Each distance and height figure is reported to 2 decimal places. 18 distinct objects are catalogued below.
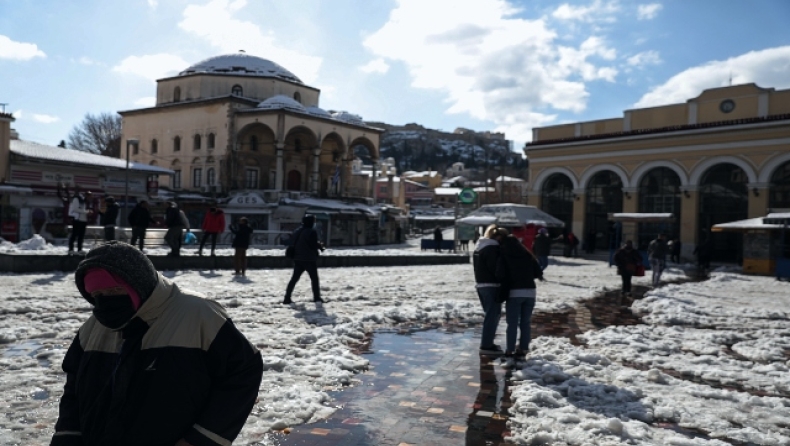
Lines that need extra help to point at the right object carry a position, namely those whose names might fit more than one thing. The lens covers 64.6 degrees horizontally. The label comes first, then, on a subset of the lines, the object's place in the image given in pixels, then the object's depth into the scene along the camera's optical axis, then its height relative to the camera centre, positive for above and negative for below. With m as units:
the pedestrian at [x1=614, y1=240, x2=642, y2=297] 15.12 -0.39
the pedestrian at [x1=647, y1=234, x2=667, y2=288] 17.39 -0.31
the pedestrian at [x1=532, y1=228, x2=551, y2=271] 18.88 -0.17
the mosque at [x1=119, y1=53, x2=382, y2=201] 47.12 +7.78
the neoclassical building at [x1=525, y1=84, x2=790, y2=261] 32.19 +4.61
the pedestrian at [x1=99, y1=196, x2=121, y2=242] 16.20 +0.25
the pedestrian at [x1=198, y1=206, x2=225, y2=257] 17.02 +0.17
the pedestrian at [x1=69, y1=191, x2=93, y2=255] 15.06 +0.15
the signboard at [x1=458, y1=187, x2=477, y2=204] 37.50 +2.50
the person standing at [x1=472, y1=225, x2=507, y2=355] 7.64 -0.54
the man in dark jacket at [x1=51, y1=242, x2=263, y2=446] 2.25 -0.52
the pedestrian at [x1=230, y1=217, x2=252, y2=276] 15.49 -0.39
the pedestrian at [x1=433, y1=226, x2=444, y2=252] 32.78 -0.19
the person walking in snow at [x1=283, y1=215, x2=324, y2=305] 11.29 -0.35
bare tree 62.31 +8.80
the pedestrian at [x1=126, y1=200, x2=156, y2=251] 16.33 +0.17
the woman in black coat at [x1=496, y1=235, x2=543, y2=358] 7.46 -0.53
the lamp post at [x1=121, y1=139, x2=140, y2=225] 32.34 +1.07
